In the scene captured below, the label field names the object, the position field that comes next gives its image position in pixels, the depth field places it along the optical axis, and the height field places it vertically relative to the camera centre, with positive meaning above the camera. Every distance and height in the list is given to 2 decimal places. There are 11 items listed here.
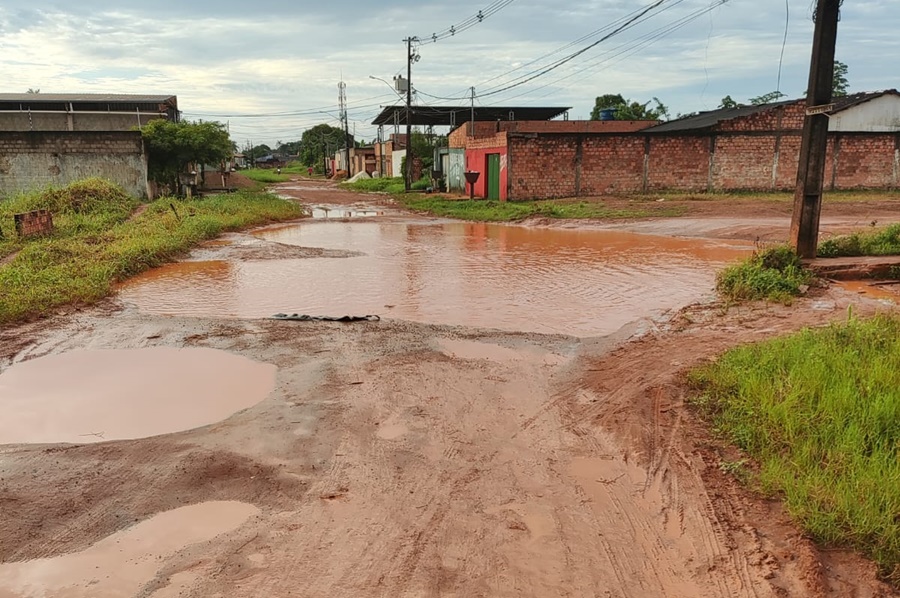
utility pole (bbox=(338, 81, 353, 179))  64.79 +8.18
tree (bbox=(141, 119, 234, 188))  24.91 +1.53
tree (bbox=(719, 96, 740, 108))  50.17 +7.07
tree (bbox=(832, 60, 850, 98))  47.62 +8.57
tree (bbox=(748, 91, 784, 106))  48.81 +7.26
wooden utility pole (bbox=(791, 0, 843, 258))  9.38 +0.86
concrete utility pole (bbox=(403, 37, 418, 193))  35.43 +4.49
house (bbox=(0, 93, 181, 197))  23.52 +0.89
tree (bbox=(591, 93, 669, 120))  47.72 +6.10
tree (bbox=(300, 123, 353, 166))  87.90 +6.24
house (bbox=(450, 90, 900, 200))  26.09 +1.37
